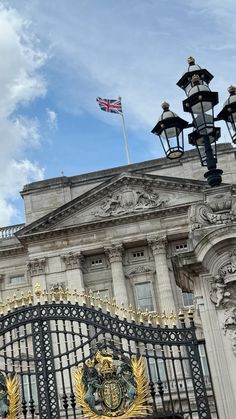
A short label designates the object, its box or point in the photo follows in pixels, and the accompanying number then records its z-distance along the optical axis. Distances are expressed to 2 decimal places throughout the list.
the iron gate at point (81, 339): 10.27
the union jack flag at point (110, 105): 42.16
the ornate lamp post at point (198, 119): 11.19
